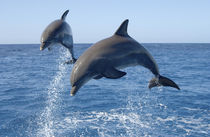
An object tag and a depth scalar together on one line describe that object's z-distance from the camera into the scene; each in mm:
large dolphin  5520
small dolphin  8148
